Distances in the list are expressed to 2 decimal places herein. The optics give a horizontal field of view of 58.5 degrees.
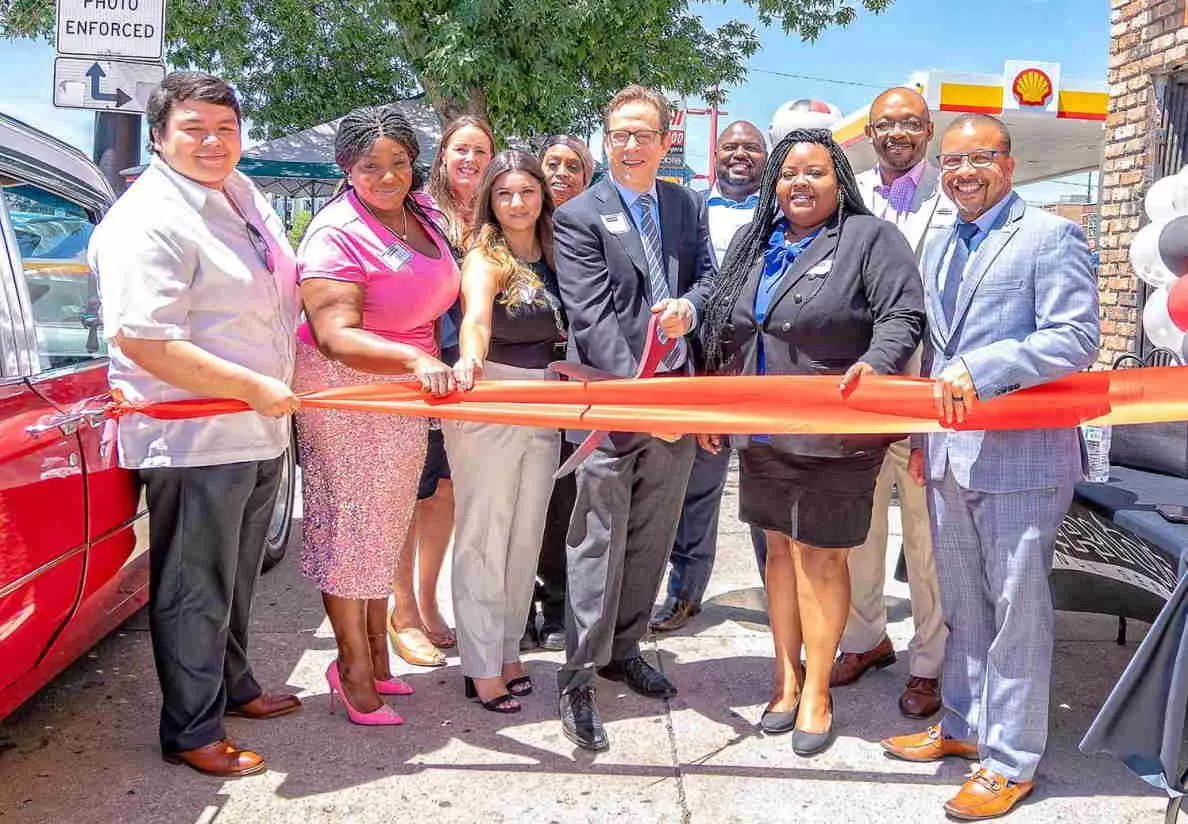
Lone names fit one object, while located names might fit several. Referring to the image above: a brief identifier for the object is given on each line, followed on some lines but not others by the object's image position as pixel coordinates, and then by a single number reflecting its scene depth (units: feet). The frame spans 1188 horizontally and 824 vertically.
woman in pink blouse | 10.77
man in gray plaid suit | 9.48
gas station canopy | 44.88
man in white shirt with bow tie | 15.79
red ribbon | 9.80
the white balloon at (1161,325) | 12.45
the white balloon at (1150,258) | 12.61
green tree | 37.50
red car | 9.15
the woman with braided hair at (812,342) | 10.73
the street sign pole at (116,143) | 19.16
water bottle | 12.35
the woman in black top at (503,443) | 12.09
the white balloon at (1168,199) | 12.98
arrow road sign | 17.62
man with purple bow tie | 12.73
